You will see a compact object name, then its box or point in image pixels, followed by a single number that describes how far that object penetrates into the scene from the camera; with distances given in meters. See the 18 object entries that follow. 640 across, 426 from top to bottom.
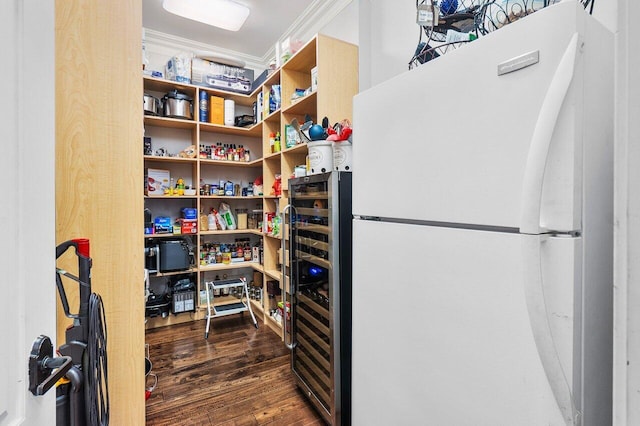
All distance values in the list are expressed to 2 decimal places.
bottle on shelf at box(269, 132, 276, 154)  3.05
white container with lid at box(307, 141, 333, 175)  1.91
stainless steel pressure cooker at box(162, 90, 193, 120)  3.22
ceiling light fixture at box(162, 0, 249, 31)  2.59
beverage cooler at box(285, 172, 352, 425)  1.64
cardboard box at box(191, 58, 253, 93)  3.35
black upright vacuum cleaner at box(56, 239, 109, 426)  0.91
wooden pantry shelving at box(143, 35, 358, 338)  2.58
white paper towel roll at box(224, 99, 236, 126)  3.52
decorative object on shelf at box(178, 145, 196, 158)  3.42
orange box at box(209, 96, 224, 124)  3.46
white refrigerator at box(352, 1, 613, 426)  0.62
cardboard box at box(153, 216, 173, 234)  3.21
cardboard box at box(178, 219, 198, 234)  3.27
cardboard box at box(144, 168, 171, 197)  3.23
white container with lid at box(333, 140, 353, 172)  1.79
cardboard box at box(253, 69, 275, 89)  3.12
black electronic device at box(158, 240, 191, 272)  3.13
